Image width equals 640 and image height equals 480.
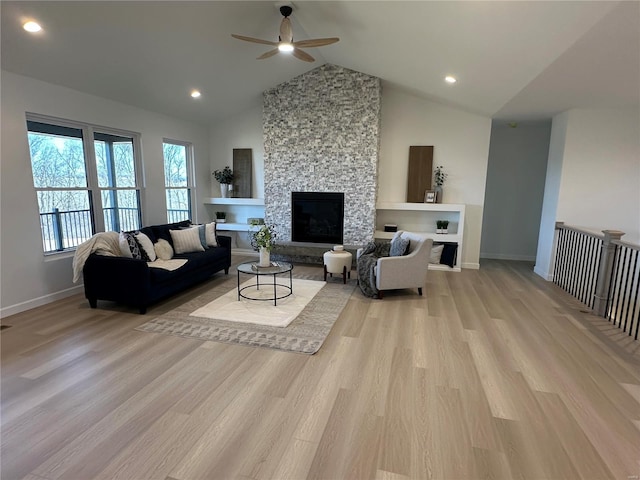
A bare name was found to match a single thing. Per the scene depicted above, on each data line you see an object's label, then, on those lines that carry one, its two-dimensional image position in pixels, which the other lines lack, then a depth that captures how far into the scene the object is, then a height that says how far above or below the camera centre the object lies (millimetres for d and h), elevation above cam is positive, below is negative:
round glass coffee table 4395 -1470
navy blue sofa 3987 -1136
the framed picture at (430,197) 6508 -190
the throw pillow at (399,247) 4914 -859
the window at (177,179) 6566 +94
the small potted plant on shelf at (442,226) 6494 -724
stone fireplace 6285 +841
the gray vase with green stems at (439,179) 6527 +144
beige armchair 4625 -1098
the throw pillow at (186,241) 5223 -846
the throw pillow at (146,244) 4488 -778
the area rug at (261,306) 3961 -1488
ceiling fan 3791 +1553
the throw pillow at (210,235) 5656 -817
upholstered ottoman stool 5355 -1161
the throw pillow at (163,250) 4840 -909
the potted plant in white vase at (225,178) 7418 +140
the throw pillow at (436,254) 6480 -1234
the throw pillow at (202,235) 5549 -801
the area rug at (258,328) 3402 -1505
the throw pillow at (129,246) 4285 -761
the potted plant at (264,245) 4492 -764
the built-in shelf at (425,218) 6371 -620
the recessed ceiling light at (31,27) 3283 +1471
